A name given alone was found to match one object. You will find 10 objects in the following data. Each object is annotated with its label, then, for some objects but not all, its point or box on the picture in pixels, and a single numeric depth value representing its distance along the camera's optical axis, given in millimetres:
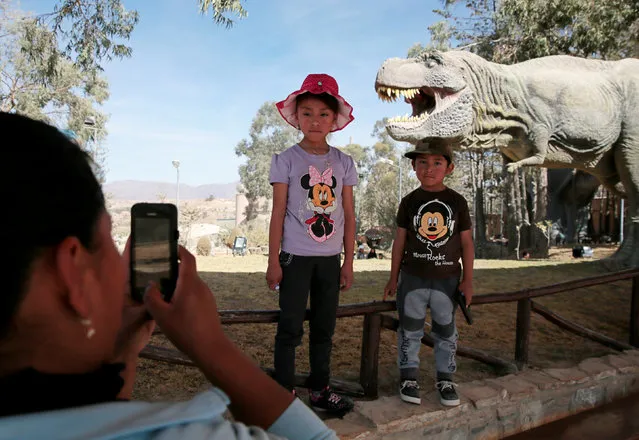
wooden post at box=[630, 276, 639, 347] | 3926
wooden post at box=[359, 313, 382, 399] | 2527
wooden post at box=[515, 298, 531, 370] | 3219
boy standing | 2436
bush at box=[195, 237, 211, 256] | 15359
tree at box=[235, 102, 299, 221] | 31531
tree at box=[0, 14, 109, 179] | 5876
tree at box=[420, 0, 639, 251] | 6121
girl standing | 2137
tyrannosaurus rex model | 3666
